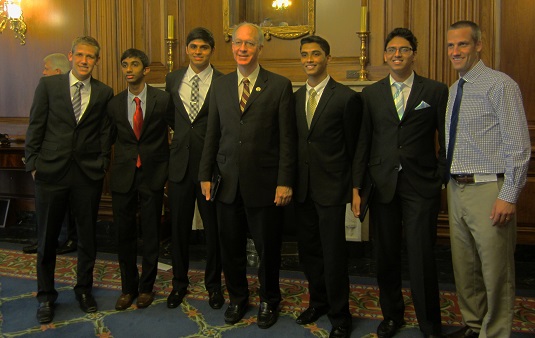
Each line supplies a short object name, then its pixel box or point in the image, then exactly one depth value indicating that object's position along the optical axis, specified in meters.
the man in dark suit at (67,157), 2.98
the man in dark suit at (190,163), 3.00
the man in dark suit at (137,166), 3.04
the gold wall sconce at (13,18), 5.37
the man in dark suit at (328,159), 2.62
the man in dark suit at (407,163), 2.51
